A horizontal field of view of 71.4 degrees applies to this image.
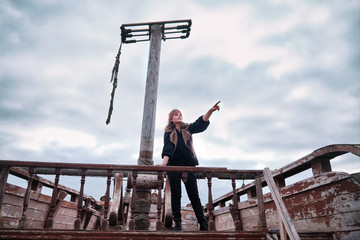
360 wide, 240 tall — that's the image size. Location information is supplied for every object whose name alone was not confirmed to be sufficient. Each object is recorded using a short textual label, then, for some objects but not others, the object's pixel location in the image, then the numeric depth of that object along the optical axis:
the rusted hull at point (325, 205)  2.90
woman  3.30
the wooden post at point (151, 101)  4.68
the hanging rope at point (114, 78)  5.48
